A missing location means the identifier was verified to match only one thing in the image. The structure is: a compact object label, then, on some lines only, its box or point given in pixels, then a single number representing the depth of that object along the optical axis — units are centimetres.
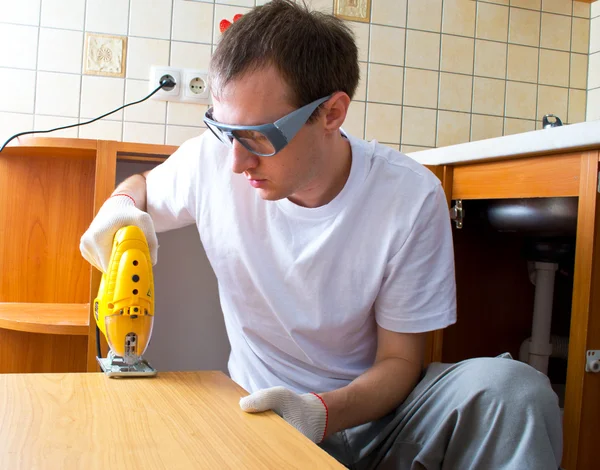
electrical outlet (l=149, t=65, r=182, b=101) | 221
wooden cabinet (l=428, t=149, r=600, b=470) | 121
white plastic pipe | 180
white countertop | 121
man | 98
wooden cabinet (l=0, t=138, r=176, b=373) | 182
